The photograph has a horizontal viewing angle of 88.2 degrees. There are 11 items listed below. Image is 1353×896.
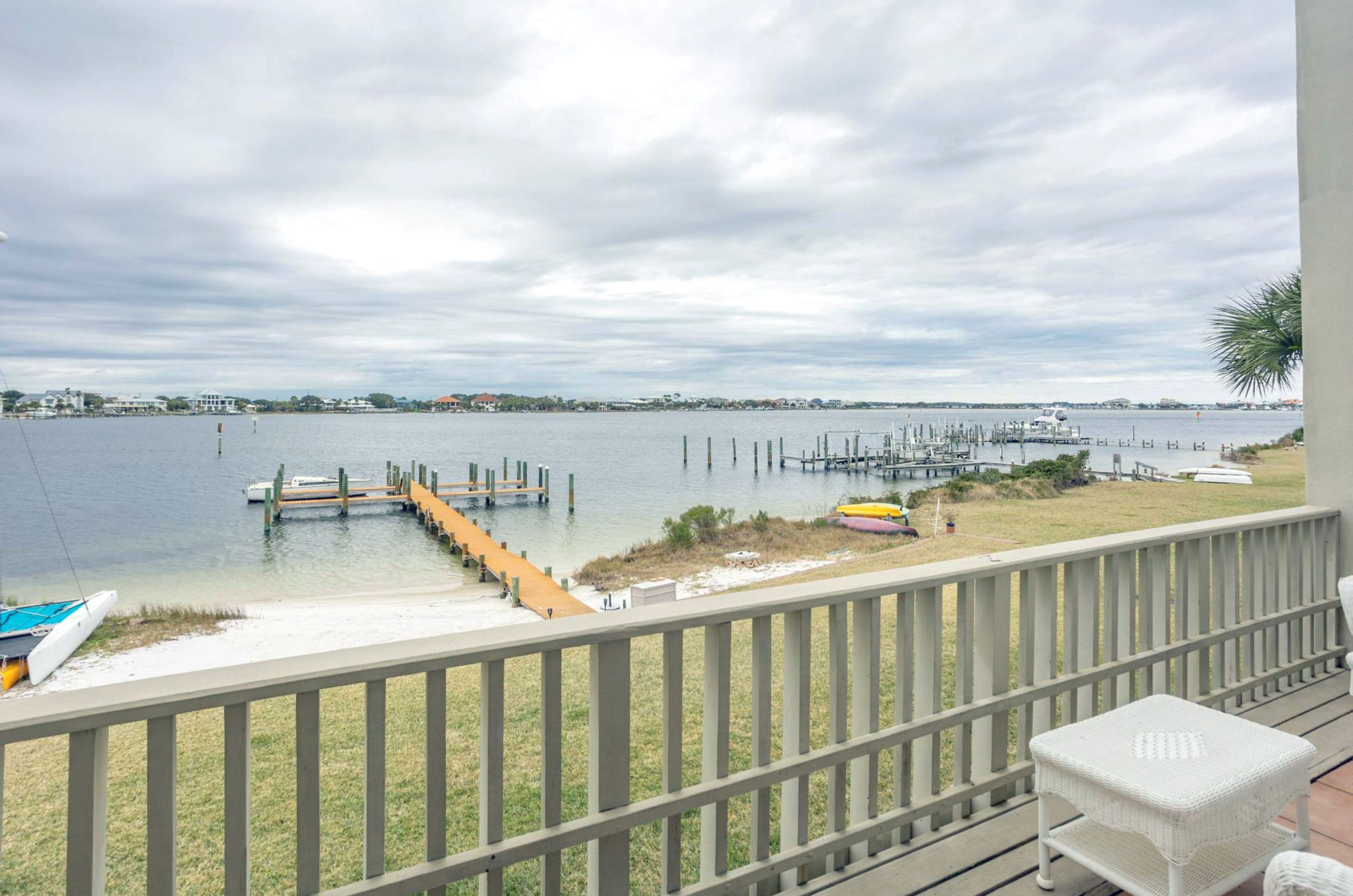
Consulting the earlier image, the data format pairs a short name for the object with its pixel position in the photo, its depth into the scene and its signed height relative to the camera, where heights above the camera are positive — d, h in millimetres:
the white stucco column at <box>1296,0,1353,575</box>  3277 +900
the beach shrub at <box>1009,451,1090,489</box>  27031 -1603
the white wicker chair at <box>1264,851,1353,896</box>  871 -573
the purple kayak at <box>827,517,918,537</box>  19000 -2580
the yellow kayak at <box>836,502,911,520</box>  22016 -2420
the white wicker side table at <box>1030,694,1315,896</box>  1528 -832
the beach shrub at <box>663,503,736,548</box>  18859 -2499
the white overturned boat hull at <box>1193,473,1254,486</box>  21938 -1694
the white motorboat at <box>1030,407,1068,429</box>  82875 +1492
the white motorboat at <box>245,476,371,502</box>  33500 -2144
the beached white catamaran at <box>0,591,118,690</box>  9781 -2858
